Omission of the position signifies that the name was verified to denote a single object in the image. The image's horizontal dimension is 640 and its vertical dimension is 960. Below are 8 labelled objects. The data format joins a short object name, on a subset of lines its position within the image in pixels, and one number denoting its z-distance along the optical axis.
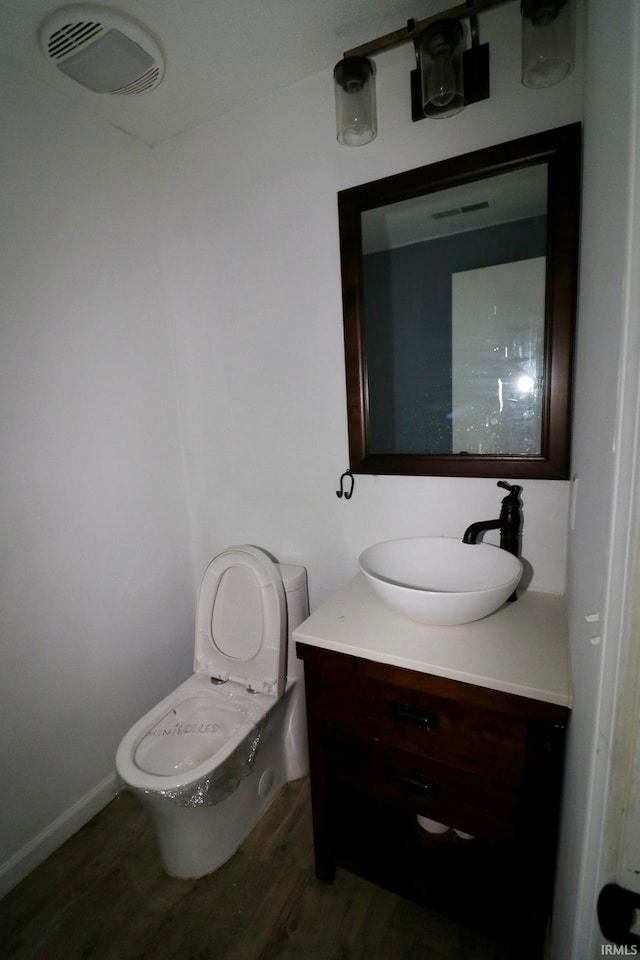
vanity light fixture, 0.94
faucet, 1.18
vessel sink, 0.96
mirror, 1.12
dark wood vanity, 0.90
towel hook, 1.51
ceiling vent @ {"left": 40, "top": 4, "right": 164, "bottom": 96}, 1.09
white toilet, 1.20
